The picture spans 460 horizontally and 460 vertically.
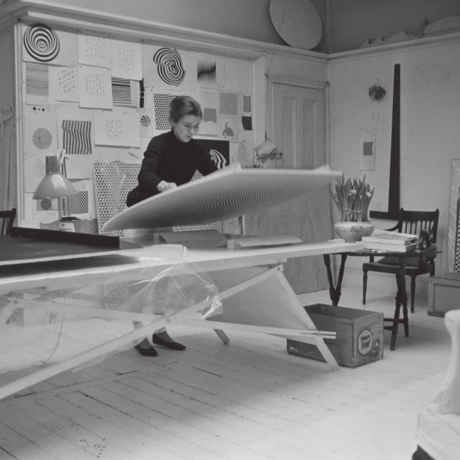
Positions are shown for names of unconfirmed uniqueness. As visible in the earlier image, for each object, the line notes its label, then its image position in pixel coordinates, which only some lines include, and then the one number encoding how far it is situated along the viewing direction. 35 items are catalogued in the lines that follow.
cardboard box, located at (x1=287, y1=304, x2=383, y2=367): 3.65
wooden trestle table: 2.12
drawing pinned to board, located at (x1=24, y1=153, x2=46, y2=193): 4.69
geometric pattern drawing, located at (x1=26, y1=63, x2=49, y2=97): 4.66
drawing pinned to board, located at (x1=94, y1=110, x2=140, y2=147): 5.04
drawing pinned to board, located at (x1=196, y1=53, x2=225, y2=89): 5.68
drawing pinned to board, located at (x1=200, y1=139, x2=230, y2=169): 5.79
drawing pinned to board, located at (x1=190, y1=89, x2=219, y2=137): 5.71
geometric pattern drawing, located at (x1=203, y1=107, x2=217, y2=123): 5.76
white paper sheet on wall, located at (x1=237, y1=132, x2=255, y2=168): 6.05
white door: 6.00
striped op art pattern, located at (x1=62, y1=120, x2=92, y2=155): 4.86
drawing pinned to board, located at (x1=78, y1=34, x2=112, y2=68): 4.90
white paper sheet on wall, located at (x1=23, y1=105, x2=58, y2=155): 4.67
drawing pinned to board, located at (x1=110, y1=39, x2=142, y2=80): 5.08
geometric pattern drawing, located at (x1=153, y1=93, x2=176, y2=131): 5.38
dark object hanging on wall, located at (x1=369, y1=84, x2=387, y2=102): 6.33
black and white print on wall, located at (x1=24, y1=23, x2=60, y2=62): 4.64
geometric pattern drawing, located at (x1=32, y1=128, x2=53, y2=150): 4.71
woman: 3.71
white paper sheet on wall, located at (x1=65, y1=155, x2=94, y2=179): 4.89
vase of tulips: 3.44
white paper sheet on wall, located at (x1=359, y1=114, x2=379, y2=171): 6.43
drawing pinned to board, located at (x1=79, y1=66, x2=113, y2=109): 4.92
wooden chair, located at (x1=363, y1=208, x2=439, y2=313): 5.05
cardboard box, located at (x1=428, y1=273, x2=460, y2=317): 4.69
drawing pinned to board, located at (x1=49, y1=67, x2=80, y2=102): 4.77
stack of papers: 4.07
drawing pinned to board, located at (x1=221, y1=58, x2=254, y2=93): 5.92
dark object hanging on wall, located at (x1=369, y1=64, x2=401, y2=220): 6.21
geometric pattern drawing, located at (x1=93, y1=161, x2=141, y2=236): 5.02
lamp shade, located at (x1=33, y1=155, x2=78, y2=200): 3.50
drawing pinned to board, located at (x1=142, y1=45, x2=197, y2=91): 5.29
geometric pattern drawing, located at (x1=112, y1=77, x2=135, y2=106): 5.09
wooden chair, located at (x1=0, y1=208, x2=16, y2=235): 4.25
